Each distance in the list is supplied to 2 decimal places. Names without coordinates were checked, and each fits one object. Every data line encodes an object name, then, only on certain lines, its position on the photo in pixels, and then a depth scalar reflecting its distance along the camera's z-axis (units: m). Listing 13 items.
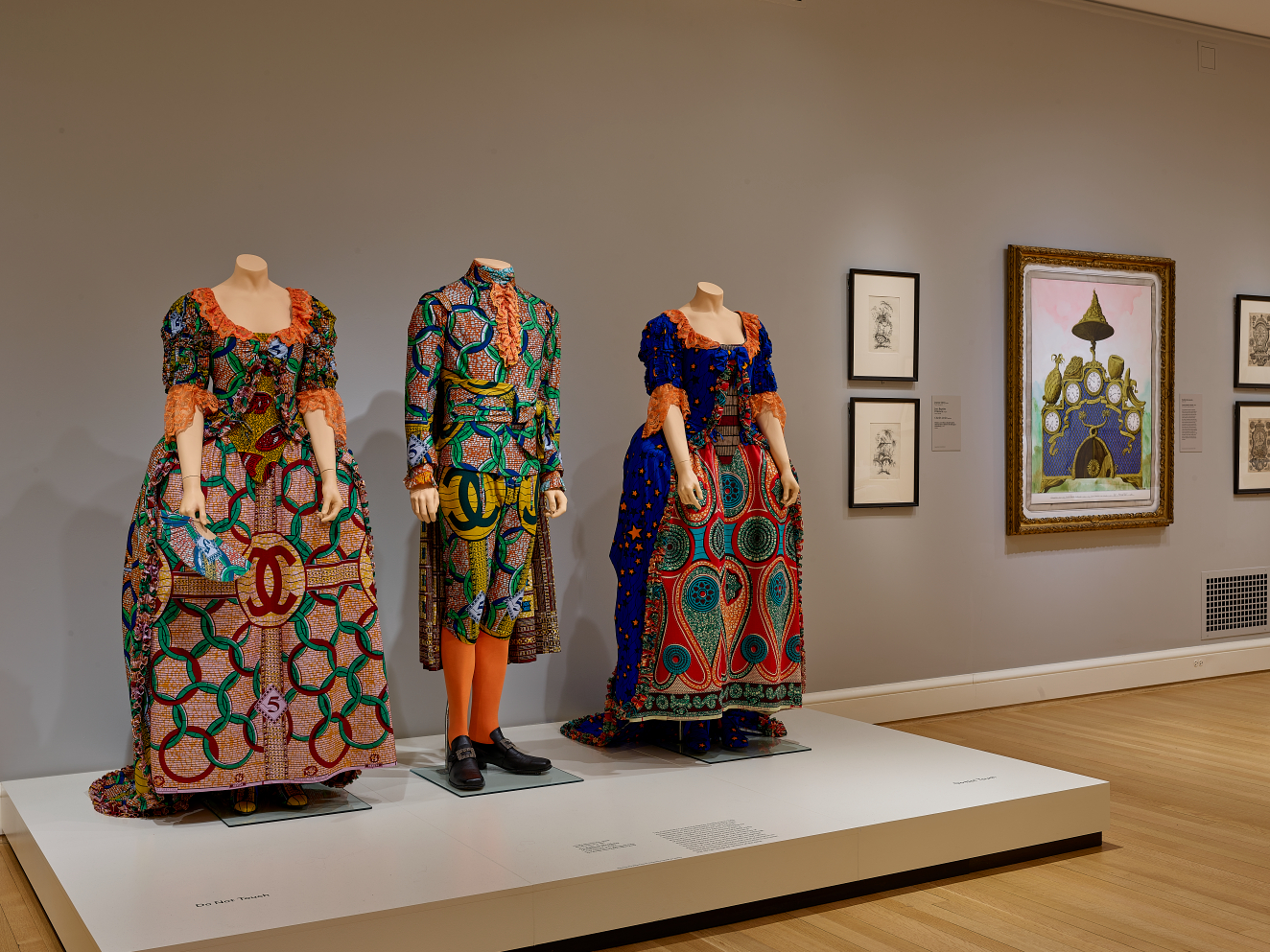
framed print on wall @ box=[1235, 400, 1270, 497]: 6.57
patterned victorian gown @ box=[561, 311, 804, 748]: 4.02
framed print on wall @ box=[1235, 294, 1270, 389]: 6.55
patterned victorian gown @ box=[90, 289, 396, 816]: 3.27
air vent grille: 6.47
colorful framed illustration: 5.81
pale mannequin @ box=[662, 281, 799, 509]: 3.98
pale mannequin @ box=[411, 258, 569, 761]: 3.80
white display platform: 2.66
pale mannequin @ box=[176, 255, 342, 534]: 3.41
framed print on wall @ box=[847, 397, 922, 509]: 5.37
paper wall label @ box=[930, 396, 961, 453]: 5.60
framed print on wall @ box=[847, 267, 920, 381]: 5.37
